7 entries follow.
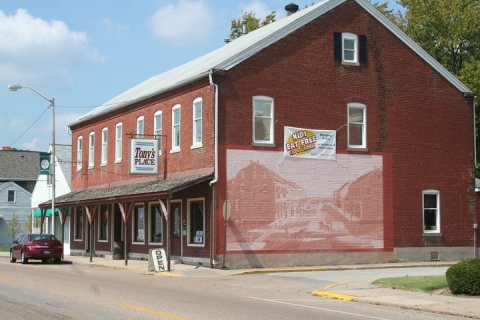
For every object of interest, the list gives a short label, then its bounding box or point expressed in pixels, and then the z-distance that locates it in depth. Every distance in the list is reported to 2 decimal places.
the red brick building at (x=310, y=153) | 28.70
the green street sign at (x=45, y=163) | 40.44
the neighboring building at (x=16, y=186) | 72.69
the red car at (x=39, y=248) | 33.12
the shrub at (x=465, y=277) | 17.05
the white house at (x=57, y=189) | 47.92
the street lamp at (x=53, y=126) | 36.78
